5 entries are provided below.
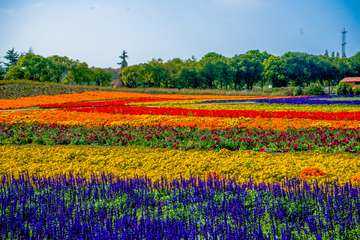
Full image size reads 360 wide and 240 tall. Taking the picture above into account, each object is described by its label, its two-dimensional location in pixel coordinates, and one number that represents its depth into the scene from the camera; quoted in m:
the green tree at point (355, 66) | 100.94
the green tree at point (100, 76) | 101.68
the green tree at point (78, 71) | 88.06
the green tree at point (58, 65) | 84.20
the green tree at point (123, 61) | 103.94
